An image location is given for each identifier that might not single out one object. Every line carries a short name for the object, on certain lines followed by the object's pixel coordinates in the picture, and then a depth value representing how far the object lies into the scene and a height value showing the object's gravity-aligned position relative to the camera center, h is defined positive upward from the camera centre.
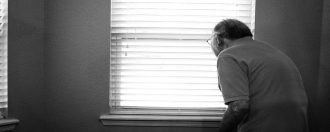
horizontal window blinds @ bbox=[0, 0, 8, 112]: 1.97 +0.00
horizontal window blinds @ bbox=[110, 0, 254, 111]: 2.21 +0.08
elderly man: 1.48 -0.18
